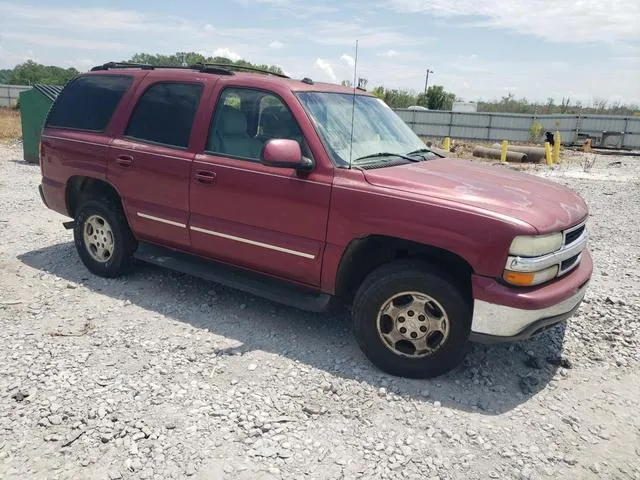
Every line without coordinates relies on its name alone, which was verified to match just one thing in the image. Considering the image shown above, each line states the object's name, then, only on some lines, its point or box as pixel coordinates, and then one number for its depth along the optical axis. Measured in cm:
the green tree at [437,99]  4697
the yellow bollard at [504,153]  1924
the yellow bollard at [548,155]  1916
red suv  321
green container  1246
